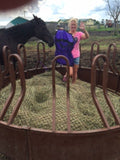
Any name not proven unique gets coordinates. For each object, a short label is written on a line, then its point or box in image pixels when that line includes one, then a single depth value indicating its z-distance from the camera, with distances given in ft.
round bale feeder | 3.78
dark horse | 10.97
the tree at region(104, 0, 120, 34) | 65.26
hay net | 4.65
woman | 7.75
